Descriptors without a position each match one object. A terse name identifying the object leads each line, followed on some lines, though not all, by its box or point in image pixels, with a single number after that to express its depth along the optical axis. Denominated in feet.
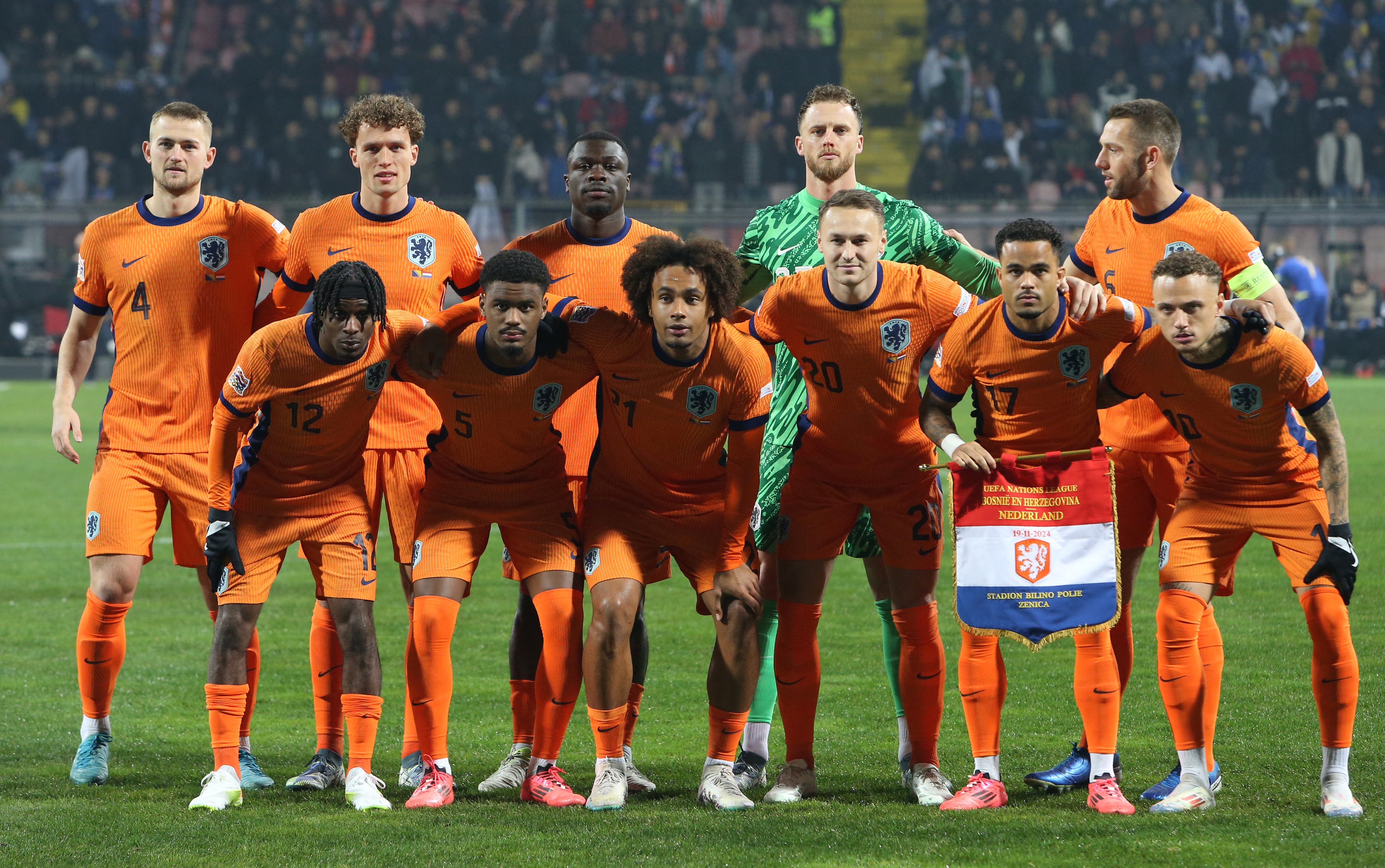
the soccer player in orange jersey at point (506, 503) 30.81
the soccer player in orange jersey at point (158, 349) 33.96
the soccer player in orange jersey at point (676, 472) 30.50
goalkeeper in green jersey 33.88
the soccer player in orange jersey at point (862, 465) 31.68
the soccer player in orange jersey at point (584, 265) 34.01
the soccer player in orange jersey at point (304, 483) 30.55
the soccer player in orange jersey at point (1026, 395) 29.96
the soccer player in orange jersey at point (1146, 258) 33.01
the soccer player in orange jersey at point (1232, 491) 29.27
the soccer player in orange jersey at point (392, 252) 34.14
